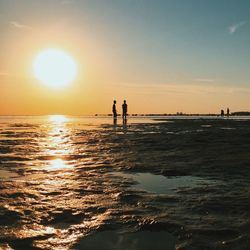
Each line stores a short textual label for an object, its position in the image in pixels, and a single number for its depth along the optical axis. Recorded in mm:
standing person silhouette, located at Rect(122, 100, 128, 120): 39963
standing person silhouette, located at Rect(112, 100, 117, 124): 41519
